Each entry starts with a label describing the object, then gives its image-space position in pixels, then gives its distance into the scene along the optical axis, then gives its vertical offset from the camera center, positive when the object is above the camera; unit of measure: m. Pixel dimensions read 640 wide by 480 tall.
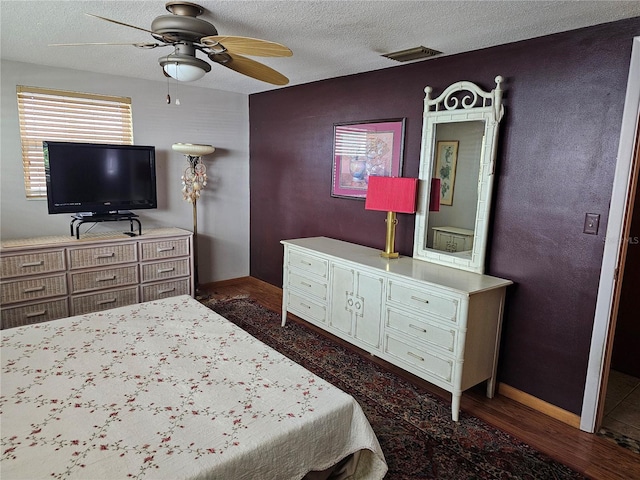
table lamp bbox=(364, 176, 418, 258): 3.01 -0.12
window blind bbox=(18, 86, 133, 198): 3.57 +0.46
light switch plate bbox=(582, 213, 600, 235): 2.28 -0.19
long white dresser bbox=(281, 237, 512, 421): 2.44 -0.86
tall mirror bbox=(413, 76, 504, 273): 2.67 +0.07
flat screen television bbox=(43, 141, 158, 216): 3.49 -0.05
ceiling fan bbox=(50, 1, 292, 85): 1.91 +0.63
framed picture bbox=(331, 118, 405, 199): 3.35 +0.24
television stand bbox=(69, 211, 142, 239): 3.71 -0.42
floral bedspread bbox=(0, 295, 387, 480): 1.24 -0.84
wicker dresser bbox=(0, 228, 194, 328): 3.26 -0.88
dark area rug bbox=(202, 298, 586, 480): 2.05 -1.41
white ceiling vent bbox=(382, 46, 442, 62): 2.71 +0.88
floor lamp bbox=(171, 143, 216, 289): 4.34 -0.04
